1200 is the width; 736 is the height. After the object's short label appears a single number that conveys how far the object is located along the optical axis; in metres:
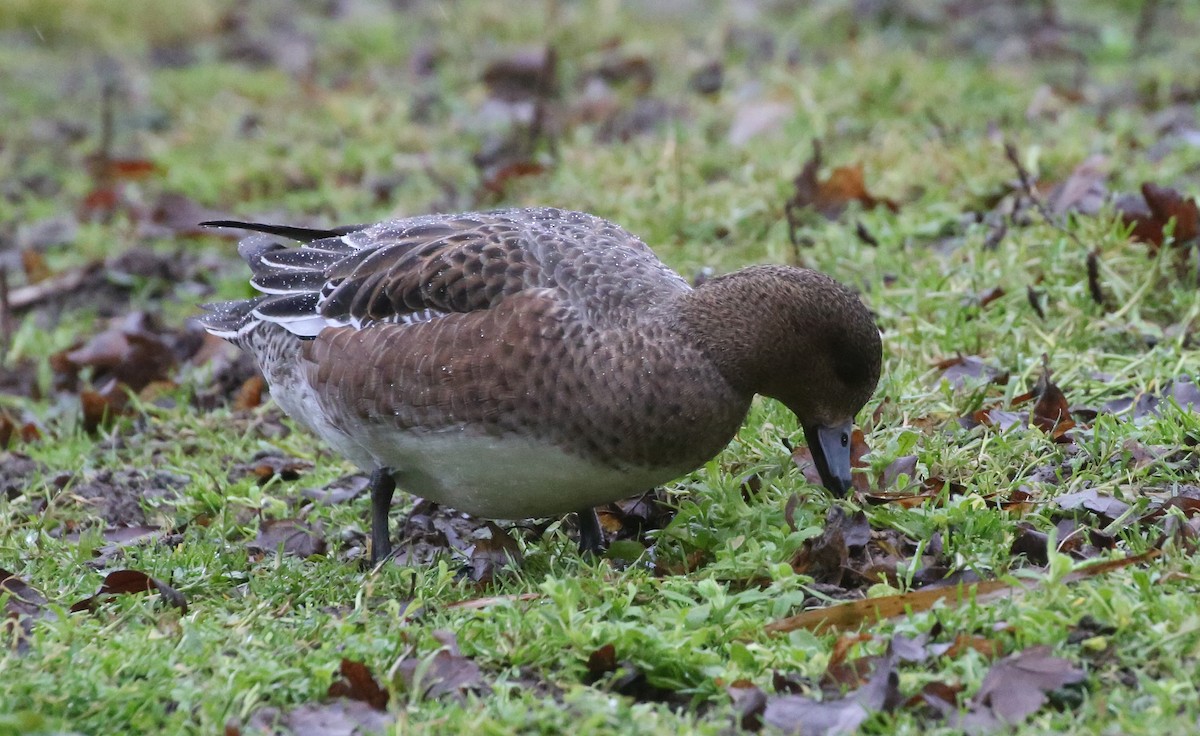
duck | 7.32
